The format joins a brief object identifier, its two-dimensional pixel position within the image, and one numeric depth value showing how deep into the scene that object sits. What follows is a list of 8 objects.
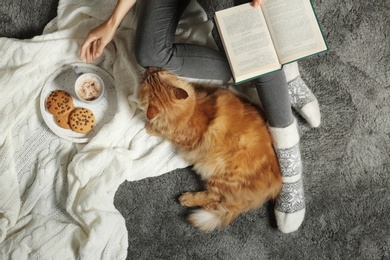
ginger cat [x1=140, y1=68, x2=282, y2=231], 1.24
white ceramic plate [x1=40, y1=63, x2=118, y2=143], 1.38
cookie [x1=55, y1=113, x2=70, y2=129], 1.36
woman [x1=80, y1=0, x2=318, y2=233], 1.22
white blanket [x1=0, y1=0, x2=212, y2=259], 1.35
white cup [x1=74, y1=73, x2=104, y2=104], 1.35
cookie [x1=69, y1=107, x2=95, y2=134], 1.35
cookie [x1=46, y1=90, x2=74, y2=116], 1.35
